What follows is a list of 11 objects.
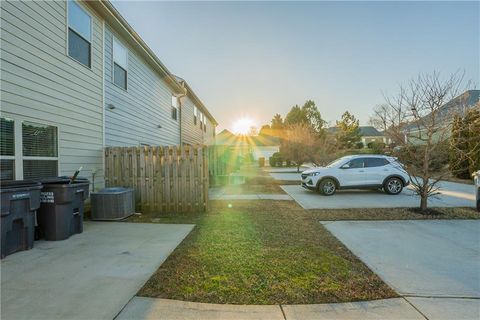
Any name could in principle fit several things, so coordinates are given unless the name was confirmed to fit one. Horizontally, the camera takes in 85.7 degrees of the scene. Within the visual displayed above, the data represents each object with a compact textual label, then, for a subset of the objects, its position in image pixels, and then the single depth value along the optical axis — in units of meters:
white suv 10.47
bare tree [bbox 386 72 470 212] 6.89
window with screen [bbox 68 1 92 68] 6.47
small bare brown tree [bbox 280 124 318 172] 21.08
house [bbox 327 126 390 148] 57.36
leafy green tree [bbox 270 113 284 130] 63.08
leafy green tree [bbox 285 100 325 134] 45.81
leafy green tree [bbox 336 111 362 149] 36.75
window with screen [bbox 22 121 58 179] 5.14
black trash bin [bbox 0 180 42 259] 3.78
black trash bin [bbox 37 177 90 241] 4.74
